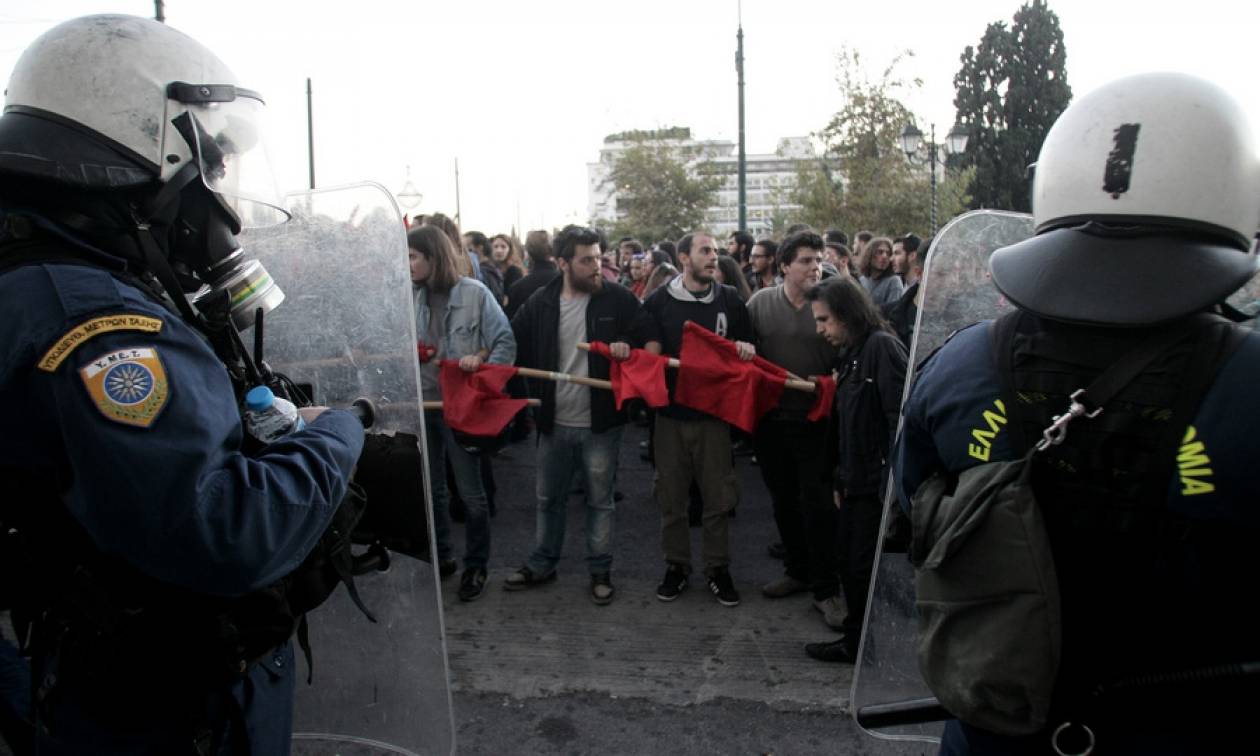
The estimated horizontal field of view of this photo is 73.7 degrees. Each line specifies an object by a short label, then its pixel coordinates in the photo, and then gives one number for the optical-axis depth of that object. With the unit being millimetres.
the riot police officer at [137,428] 1278
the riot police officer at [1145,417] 1306
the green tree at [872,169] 21234
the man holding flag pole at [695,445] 4578
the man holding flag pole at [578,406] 4609
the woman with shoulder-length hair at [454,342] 4656
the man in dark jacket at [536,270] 7214
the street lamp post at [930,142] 19742
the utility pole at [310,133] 16938
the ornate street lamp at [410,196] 17984
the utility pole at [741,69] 13930
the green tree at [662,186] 26828
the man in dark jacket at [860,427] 3602
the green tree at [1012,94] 39719
